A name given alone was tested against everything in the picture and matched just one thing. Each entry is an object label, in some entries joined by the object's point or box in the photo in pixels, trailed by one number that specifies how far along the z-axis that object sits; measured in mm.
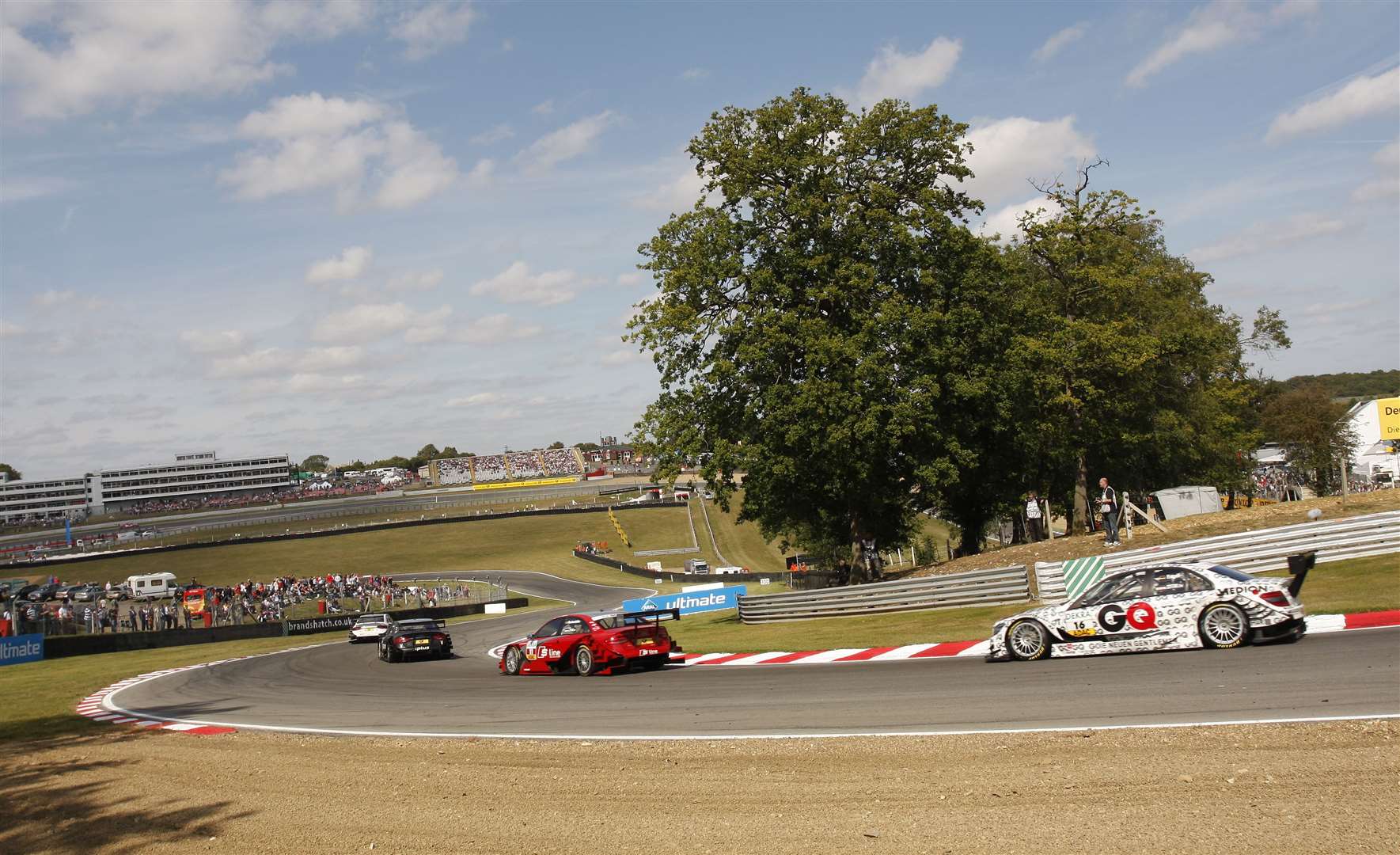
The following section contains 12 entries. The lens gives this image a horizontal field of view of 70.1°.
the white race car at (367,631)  36188
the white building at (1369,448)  66875
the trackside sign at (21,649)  34312
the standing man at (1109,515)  25234
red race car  18516
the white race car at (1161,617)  13133
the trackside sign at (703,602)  40375
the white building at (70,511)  190712
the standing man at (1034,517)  30656
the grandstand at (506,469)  170500
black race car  26141
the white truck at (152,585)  64625
